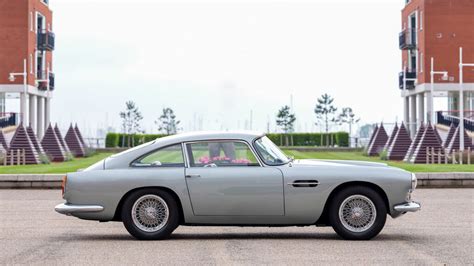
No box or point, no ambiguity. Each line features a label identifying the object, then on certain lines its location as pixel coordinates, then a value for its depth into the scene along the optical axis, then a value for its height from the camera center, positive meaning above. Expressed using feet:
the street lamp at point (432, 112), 188.14 +7.84
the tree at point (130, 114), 352.01 +12.73
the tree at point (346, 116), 340.39 +12.01
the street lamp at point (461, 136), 129.79 +1.64
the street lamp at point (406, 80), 213.66 +15.92
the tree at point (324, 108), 334.85 +14.75
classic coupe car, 35.40 -1.87
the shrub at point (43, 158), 129.29 -1.54
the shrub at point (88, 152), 176.11 -0.90
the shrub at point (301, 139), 249.34 +2.53
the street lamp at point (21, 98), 191.44 +11.27
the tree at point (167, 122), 352.08 +9.99
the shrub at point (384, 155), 150.41 -1.21
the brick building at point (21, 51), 205.16 +22.41
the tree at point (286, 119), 325.62 +10.41
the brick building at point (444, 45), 200.85 +23.19
